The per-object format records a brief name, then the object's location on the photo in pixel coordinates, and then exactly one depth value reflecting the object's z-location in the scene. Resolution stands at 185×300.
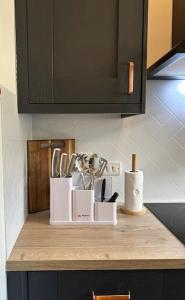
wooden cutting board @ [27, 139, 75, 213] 1.24
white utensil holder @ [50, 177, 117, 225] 1.12
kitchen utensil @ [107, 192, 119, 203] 1.16
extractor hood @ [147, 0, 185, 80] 0.95
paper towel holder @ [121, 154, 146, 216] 1.28
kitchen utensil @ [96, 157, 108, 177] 1.23
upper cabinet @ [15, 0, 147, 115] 1.01
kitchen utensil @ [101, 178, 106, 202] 1.25
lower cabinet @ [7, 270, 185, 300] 0.84
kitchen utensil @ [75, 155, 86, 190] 1.22
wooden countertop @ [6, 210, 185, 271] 0.83
